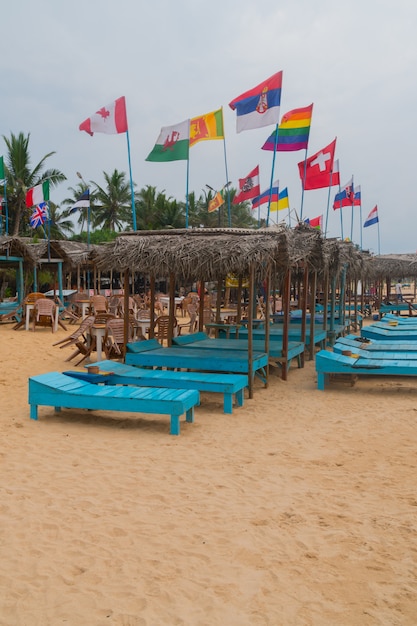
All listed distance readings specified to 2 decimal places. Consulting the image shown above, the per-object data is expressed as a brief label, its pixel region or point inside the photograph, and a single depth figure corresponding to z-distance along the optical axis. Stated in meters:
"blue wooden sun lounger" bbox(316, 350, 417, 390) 8.37
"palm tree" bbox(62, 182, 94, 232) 41.12
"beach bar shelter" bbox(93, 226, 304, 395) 7.99
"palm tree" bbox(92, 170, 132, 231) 40.81
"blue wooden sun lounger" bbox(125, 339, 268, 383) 8.19
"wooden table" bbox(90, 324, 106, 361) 10.23
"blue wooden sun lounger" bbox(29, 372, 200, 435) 5.98
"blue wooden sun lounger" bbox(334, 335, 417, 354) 10.45
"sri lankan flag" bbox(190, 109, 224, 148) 10.45
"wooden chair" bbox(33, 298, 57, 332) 14.90
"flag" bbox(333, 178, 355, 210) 18.75
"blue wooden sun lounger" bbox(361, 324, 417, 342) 12.82
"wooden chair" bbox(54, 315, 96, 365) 10.42
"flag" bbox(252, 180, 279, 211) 17.64
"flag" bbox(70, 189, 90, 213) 19.33
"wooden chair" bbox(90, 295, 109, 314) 15.32
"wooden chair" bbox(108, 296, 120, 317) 15.79
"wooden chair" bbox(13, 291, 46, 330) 15.25
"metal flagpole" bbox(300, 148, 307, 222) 12.47
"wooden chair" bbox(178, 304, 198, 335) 15.08
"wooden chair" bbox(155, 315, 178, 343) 12.01
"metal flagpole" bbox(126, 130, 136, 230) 9.71
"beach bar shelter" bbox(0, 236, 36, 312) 17.20
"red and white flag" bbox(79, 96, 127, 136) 9.63
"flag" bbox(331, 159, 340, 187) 15.18
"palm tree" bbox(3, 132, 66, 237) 31.77
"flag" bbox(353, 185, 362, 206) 20.92
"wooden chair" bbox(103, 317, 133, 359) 10.20
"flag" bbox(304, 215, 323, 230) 22.91
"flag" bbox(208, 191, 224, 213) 18.05
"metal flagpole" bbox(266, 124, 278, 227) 9.95
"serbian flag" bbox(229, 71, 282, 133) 9.65
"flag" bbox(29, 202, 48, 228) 18.05
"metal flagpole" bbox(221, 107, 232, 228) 10.69
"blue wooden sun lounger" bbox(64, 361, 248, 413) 7.07
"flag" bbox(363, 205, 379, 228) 24.94
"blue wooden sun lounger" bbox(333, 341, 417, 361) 9.36
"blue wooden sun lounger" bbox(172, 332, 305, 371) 9.45
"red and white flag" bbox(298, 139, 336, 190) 13.22
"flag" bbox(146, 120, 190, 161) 9.75
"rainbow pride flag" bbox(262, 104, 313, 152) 10.95
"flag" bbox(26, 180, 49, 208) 17.48
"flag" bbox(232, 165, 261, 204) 14.54
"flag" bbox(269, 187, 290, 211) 17.52
